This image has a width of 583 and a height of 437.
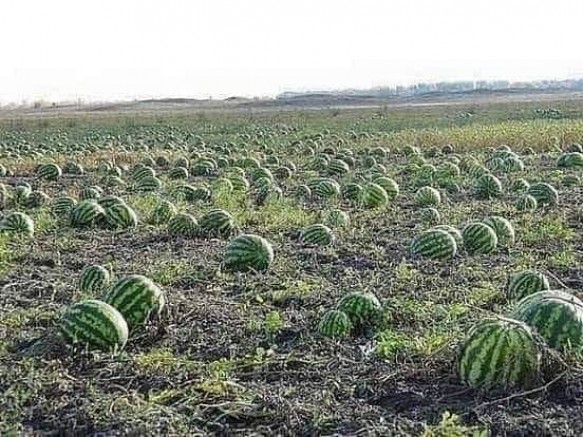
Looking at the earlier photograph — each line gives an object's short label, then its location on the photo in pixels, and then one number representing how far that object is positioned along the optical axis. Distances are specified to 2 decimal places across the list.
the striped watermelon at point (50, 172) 20.55
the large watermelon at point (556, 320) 5.67
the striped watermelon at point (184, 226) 11.77
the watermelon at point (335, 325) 6.81
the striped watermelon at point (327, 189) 15.55
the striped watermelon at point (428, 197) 14.05
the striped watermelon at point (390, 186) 15.02
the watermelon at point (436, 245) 9.78
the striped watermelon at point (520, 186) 15.32
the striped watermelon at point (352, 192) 14.99
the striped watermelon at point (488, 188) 14.74
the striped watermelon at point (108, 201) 13.41
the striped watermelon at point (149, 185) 17.27
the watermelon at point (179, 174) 19.83
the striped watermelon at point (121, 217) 12.68
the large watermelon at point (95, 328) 6.64
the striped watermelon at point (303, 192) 15.74
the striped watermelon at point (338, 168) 19.44
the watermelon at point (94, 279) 8.50
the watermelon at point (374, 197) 14.14
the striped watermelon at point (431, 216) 12.34
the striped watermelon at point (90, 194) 15.85
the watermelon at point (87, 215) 12.72
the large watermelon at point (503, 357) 5.31
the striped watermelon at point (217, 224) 11.79
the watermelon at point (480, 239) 9.98
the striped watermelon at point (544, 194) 13.39
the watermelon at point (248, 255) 9.38
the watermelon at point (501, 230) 10.46
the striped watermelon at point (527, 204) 12.95
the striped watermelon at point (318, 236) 10.89
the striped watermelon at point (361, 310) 7.00
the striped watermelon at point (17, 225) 12.19
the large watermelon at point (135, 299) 7.16
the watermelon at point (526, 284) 7.50
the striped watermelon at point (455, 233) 10.27
